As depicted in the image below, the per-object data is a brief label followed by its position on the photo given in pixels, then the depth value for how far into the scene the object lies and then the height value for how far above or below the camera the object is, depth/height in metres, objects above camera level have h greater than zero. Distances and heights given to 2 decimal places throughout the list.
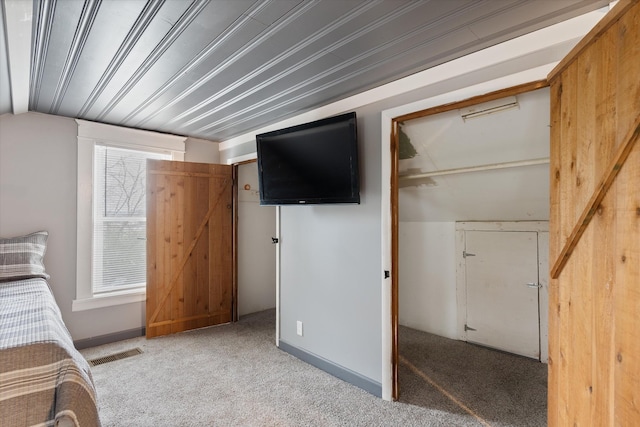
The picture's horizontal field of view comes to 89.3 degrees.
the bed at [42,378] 1.18 -0.62
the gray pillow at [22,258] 2.54 -0.33
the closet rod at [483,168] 2.34 +0.38
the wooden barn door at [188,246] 3.50 -0.34
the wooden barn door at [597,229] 0.95 -0.05
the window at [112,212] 3.23 +0.05
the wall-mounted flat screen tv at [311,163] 2.35 +0.42
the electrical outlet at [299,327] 3.03 -1.05
